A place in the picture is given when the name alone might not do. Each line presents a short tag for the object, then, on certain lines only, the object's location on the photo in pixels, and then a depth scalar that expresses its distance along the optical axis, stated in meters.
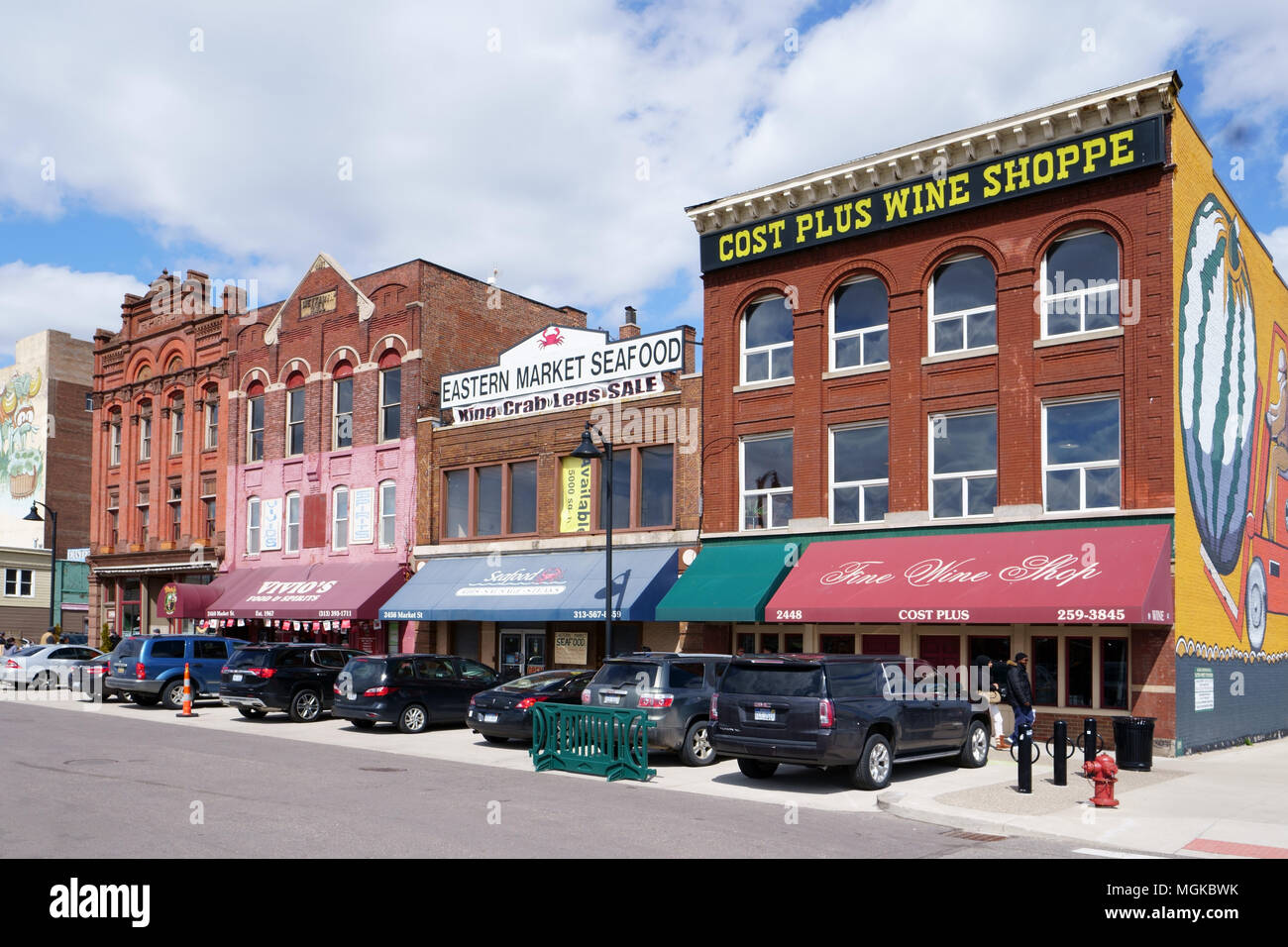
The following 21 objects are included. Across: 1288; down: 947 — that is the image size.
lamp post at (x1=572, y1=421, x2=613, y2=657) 22.09
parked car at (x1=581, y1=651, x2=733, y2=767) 17.62
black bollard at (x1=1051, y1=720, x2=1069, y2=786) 15.00
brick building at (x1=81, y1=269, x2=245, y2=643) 42.47
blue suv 27.59
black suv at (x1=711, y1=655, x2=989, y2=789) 14.75
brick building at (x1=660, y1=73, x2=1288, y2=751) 20.31
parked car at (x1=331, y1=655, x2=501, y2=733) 22.31
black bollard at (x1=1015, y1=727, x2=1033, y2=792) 14.11
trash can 17.45
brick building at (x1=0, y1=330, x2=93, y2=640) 70.00
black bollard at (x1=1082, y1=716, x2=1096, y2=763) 15.07
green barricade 16.23
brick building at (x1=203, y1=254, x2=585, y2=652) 34.41
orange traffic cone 25.30
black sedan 20.27
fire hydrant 13.45
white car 34.00
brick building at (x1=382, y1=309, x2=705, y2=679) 27.42
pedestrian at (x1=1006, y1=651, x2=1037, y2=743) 16.59
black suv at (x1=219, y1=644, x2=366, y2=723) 24.41
